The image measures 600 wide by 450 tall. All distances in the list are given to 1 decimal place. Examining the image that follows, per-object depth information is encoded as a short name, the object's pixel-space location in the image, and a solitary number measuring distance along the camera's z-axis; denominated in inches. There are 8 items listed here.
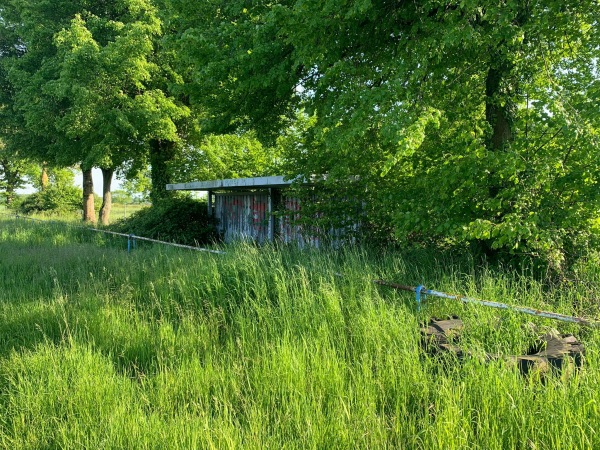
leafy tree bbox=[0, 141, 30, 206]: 1759.4
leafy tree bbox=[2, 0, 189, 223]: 652.1
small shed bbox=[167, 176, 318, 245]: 457.4
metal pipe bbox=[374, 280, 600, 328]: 144.4
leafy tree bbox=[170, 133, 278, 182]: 777.6
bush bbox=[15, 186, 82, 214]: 1378.0
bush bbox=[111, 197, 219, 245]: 616.4
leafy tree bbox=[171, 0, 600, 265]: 214.5
